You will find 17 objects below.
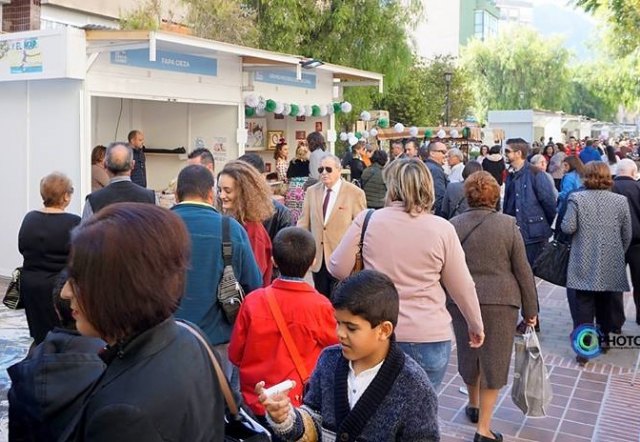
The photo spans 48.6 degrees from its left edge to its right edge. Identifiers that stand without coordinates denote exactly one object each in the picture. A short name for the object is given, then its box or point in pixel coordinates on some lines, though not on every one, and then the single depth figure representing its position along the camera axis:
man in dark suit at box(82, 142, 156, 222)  5.04
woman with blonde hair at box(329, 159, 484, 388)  3.81
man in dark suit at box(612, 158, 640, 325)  7.18
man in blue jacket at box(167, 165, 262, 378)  3.82
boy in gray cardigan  2.29
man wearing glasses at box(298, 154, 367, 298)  6.20
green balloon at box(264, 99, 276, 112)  12.26
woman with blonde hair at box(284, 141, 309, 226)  8.61
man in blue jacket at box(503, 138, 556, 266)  7.62
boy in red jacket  3.31
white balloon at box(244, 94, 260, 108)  11.81
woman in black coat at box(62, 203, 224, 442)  1.53
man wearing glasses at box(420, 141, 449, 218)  9.70
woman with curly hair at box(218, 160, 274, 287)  4.64
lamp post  26.41
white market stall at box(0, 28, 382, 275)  8.65
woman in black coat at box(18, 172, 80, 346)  4.75
